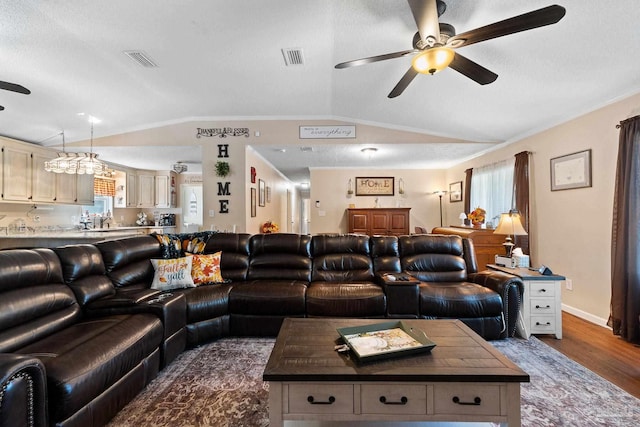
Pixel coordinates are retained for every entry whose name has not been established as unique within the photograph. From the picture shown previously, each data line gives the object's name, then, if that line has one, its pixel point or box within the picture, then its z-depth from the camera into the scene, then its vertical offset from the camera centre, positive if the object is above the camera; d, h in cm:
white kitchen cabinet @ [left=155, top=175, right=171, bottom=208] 747 +67
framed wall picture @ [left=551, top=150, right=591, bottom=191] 322 +55
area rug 166 -119
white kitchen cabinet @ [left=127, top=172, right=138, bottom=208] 683 +68
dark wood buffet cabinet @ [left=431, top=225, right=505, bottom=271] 439 -46
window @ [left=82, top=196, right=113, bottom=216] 651 +27
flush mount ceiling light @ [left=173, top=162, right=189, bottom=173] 637 +115
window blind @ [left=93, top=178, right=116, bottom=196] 599 +68
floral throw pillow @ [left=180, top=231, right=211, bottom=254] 324 -30
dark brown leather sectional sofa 138 -70
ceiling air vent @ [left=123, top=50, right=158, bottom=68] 281 +164
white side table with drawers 277 -89
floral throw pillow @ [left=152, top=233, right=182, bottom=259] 305 -31
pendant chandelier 387 +75
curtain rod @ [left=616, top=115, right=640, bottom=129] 266 +93
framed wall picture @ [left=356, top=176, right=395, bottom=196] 733 +80
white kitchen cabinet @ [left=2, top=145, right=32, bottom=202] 420 +68
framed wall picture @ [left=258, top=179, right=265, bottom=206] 554 +50
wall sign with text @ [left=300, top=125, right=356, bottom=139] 467 +142
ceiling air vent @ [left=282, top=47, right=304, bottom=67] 283 +167
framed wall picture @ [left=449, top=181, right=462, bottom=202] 638 +58
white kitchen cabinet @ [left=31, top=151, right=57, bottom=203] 464 +63
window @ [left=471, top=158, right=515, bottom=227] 461 +50
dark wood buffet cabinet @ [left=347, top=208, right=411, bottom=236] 669 -8
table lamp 321 -10
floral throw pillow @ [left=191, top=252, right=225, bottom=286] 301 -57
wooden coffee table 130 -82
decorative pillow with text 279 -57
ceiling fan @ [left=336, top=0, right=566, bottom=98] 165 +117
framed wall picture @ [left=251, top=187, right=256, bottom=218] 507 +28
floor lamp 708 +59
